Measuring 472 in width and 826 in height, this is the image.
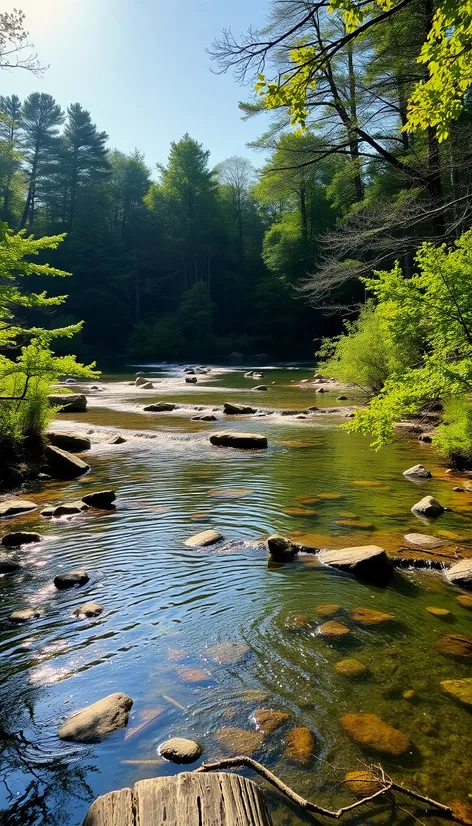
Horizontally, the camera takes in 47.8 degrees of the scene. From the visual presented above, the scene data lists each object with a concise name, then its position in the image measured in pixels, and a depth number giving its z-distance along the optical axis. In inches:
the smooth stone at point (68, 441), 403.2
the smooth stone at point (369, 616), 154.2
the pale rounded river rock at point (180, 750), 101.0
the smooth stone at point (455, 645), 136.3
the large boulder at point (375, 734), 104.5
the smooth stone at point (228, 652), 136.3
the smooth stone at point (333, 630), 146.7
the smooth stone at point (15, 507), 256.8
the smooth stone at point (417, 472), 309.4
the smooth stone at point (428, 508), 241.0
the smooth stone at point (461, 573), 173.3
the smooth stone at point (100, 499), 269.6
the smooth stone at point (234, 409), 588.1
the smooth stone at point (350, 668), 128.5
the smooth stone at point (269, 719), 110.5
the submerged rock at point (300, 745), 102.2
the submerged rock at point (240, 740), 104.4
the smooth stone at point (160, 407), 623.3
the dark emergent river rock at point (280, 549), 202.1
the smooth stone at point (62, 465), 335.0
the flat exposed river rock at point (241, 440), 412.2
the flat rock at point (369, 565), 183.0
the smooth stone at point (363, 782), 94.6
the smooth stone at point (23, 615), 153.7
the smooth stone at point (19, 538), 214.4
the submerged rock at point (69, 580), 176.6
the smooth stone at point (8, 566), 189.6
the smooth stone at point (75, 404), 638.5
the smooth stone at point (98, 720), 107.6
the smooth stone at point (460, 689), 118.4
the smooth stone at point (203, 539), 215.9
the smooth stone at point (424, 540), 207.5
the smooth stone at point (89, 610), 157.2
